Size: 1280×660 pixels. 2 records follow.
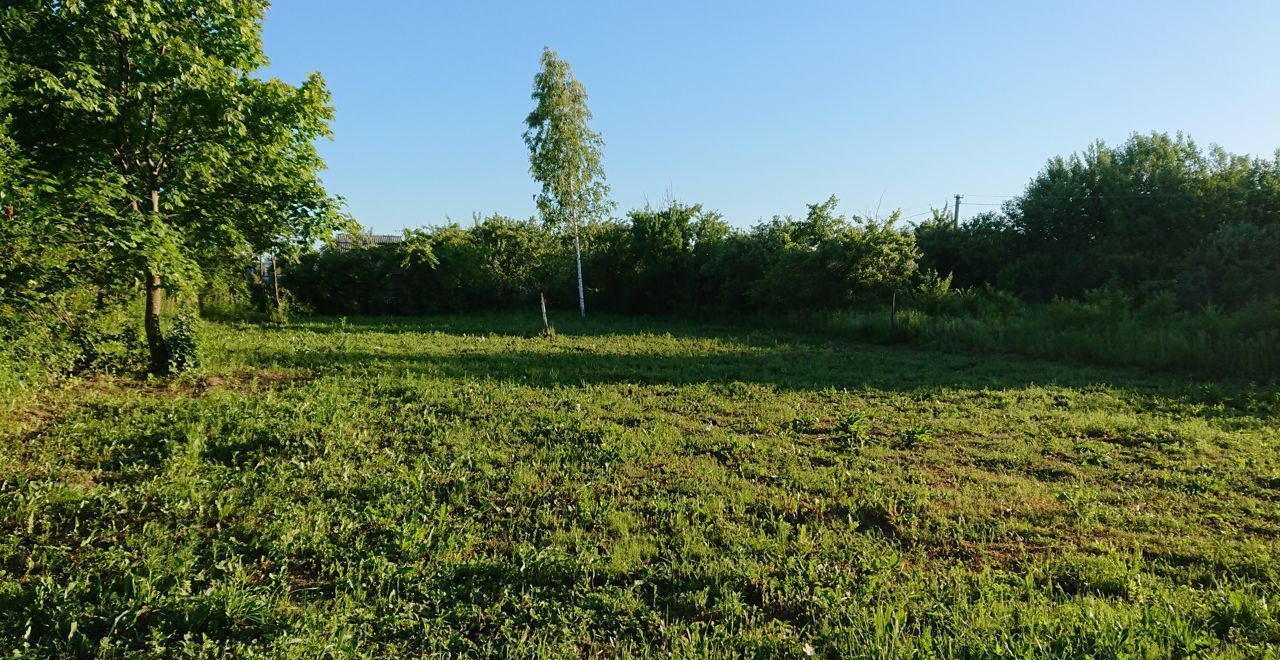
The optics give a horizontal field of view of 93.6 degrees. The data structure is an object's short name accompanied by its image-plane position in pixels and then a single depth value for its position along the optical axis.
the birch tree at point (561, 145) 20.94
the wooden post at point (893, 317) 14.64
